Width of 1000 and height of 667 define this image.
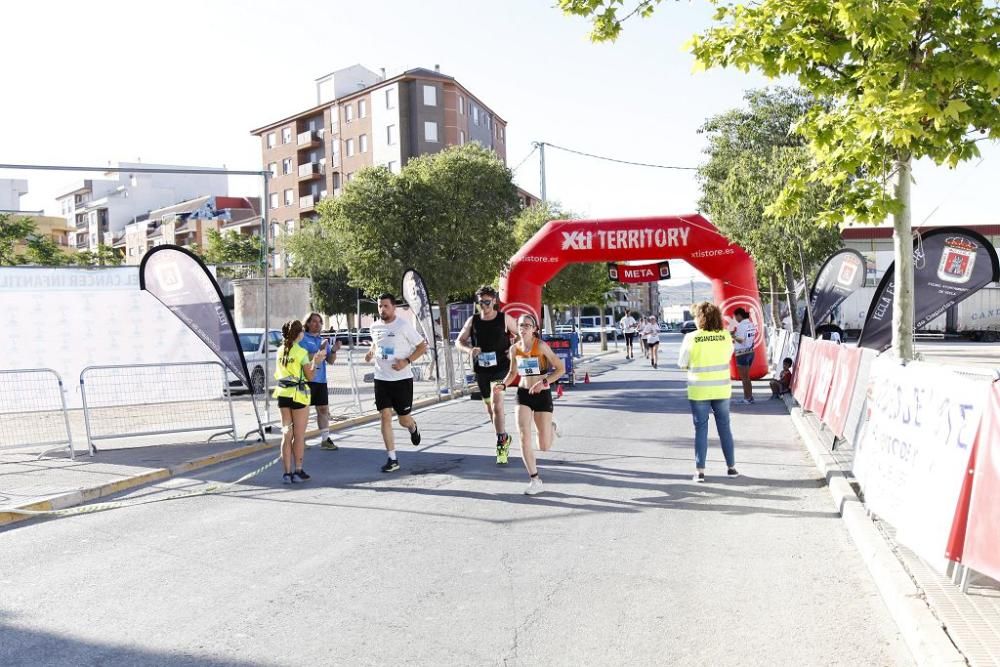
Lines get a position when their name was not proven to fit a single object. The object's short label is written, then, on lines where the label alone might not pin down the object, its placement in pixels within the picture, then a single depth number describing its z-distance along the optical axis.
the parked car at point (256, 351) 21.38
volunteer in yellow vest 8.62
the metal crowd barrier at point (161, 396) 12.09
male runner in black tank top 10.38
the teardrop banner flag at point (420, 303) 17.56
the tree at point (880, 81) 7.70
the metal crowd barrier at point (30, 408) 12.36
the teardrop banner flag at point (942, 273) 13.62
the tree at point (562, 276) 37.00
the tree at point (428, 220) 23.61
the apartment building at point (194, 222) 81.94
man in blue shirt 11.14
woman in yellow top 9.12
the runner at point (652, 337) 29.16
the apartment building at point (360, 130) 63.94
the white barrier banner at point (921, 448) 4.90
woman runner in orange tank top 8.31
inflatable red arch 20.22
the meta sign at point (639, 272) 27.64
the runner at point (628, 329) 34.86
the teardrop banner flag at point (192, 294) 11.95
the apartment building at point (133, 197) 95.00
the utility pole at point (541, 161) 39.12
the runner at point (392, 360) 9.62
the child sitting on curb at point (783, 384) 17.12
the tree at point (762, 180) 24.56
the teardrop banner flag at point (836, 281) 18.77
